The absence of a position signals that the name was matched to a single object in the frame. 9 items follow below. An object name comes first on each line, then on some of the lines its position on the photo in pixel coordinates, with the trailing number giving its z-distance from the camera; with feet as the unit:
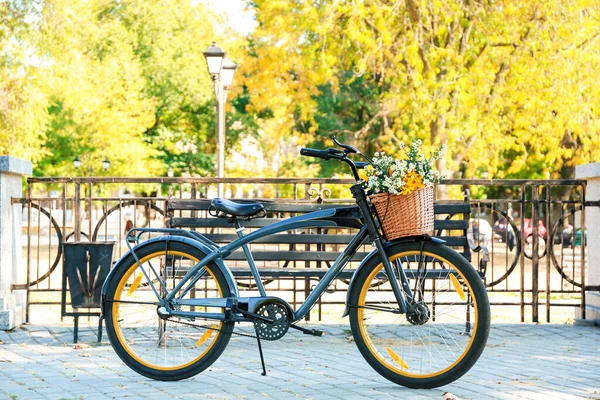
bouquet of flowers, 18.47
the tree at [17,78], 77.61
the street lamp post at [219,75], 51.52
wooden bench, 24.70
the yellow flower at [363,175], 19.06
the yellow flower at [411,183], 18.40
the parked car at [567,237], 125.90
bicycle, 18.78
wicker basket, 18.51
